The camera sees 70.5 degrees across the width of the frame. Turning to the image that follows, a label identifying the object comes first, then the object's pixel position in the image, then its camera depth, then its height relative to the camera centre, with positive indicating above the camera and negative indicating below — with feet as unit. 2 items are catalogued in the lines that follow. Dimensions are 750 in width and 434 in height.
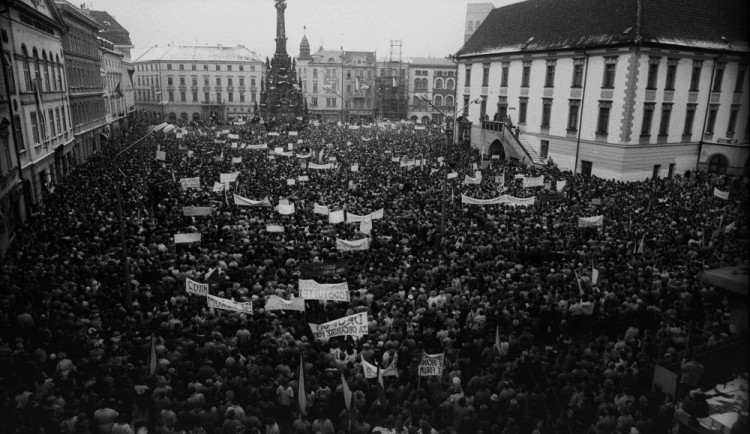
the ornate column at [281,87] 255.50 +0.14
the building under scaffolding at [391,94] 313.73 -3.13
